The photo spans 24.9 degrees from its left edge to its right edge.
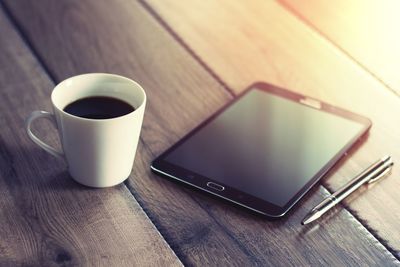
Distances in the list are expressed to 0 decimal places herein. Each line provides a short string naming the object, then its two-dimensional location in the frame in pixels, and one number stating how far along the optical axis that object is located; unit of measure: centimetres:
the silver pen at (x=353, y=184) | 82
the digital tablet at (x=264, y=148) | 84
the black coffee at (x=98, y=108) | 83
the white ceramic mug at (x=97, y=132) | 79
